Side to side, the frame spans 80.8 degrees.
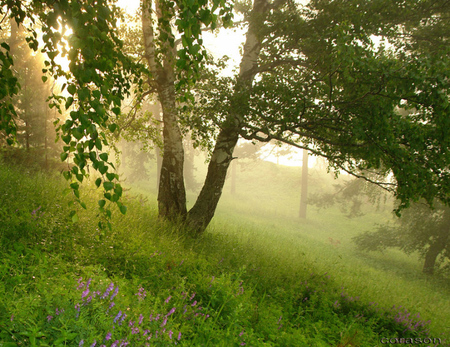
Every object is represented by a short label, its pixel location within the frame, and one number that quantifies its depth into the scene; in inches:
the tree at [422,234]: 488.7
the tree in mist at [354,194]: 600.4
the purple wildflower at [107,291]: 92.5
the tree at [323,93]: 171.3
